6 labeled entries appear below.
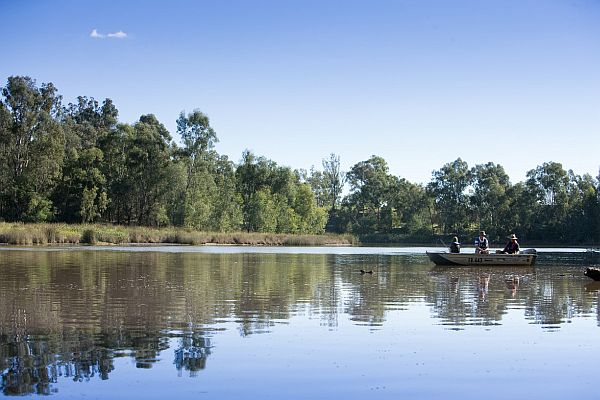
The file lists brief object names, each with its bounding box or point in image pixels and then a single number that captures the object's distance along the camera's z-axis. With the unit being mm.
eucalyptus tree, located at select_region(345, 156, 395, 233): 141175
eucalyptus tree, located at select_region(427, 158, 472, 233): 133500
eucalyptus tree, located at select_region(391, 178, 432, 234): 134500
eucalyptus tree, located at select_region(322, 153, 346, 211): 153788
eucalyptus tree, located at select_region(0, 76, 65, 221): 82250
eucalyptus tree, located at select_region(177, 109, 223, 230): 92562
